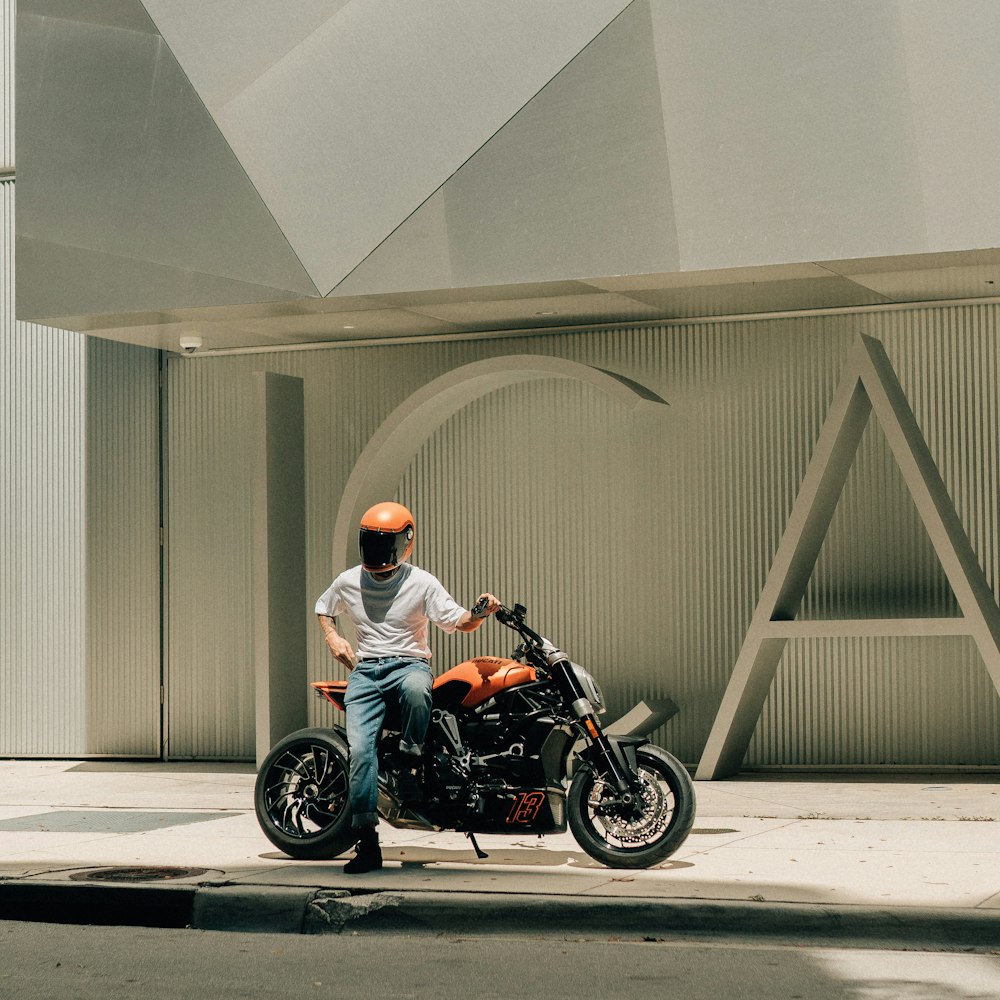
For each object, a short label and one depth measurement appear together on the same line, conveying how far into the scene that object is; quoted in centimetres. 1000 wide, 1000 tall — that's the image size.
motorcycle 784
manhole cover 789
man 799
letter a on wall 1117
